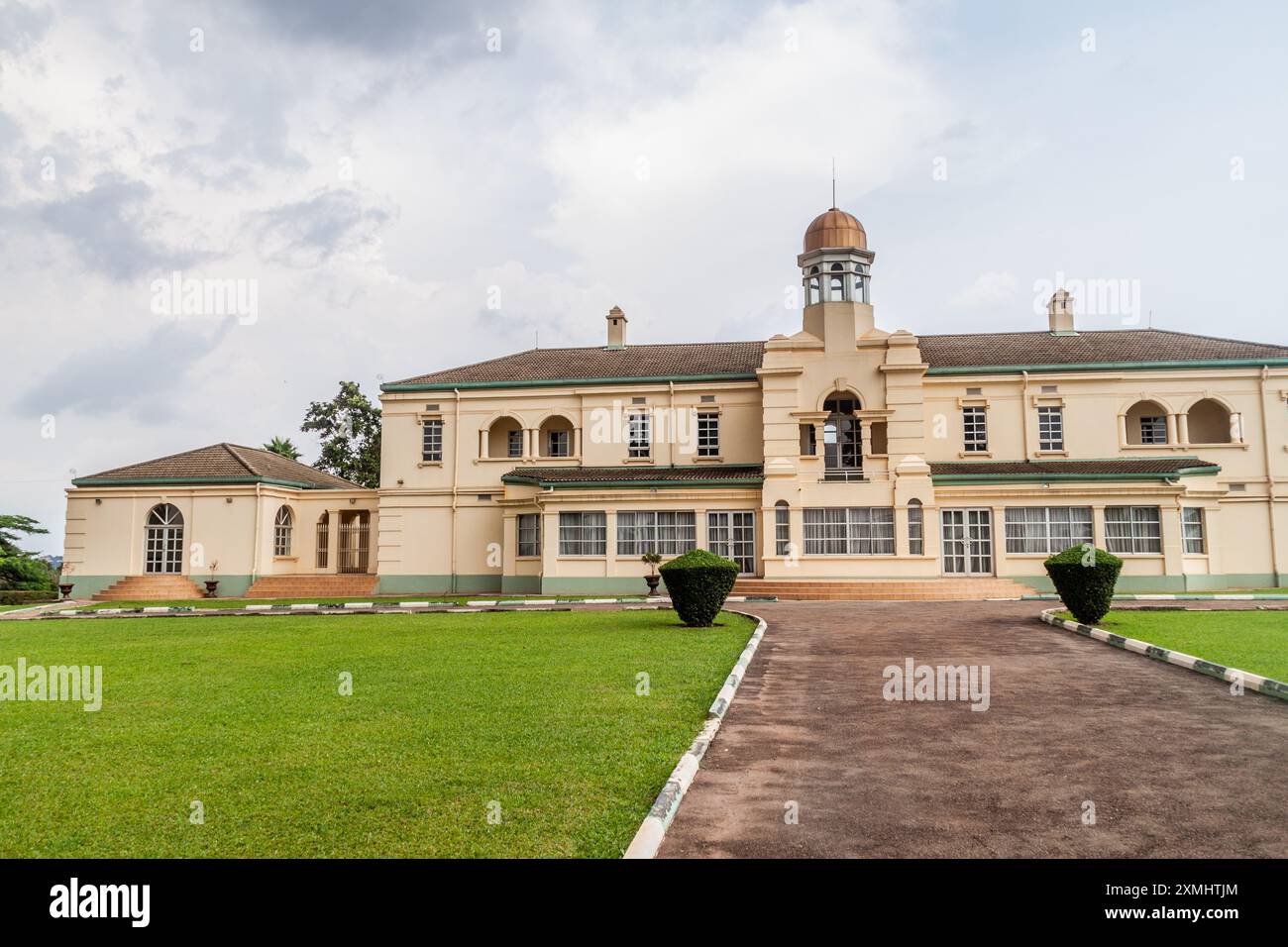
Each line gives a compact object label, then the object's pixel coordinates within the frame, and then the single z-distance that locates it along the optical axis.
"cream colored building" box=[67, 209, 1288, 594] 27.70
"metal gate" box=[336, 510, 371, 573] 34.78
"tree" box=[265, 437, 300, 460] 50.22
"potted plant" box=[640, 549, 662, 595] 26.77
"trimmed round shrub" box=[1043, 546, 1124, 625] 15.83
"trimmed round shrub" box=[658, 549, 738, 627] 16.55
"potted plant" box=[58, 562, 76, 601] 30.30
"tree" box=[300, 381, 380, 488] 47.59
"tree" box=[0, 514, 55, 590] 33.03
